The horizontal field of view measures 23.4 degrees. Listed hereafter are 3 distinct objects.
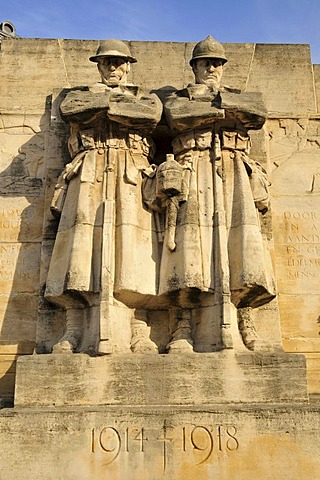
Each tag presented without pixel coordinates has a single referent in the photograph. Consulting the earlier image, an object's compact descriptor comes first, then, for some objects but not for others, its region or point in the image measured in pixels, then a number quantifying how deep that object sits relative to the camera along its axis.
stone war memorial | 8.45
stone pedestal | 8.33
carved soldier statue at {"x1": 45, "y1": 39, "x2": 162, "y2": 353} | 9.60
